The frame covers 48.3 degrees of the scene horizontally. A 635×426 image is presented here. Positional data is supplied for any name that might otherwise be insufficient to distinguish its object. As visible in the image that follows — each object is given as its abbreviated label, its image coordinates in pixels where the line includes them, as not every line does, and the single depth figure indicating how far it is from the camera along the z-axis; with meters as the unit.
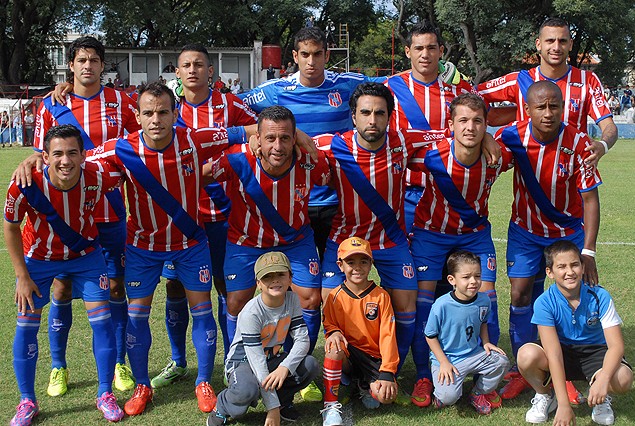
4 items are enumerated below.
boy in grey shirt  4.00
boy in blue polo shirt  4.00
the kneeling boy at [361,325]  4.29
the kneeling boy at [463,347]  4.25
